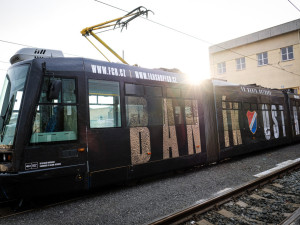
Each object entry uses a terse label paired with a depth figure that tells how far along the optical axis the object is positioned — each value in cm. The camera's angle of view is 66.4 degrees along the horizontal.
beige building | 2283
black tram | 424
